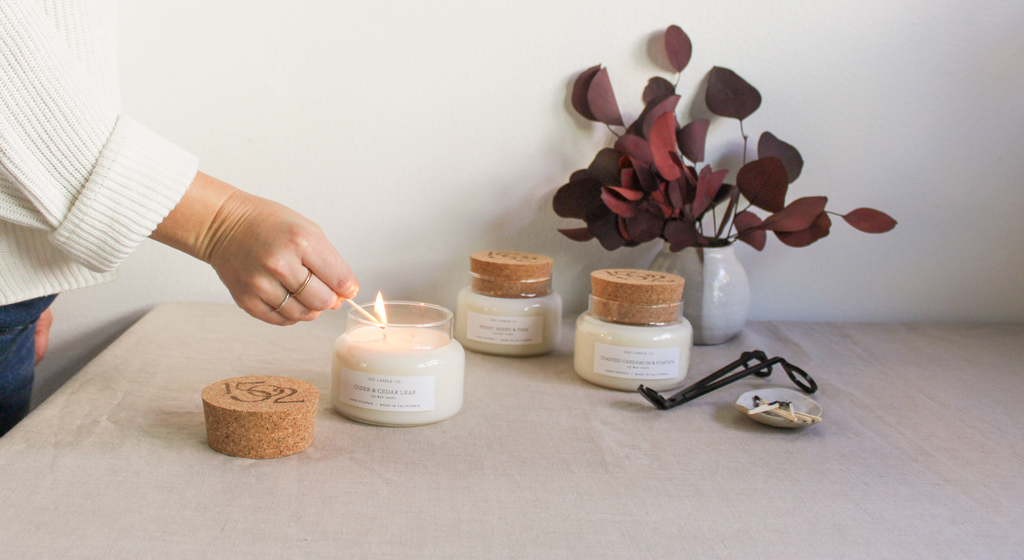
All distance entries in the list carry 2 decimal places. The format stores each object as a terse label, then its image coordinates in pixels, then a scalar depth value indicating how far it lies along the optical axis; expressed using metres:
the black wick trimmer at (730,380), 0.85
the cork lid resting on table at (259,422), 0.65
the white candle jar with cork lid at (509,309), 1.01
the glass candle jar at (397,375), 0.74
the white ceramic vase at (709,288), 1.10
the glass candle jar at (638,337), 0.89
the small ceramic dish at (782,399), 0.78
